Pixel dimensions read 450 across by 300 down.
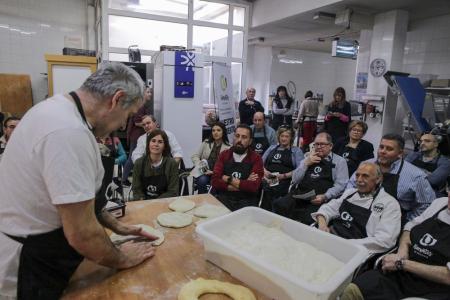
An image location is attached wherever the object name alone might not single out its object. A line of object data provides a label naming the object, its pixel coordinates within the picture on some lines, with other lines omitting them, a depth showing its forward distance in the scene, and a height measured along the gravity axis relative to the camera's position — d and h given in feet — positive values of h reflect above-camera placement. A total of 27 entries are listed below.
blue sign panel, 14.82 +1.04
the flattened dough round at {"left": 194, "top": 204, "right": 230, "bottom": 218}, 5.81 -2.09
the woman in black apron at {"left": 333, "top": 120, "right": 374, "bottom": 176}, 10.79 -1.50
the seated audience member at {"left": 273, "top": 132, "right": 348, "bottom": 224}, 8.93 -2.29
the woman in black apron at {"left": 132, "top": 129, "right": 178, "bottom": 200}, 8.73 -2.18
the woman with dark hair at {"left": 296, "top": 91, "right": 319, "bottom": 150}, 21.35 -1.08
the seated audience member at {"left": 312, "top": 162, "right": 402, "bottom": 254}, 6.13 -2.27
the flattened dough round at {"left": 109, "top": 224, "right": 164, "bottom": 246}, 4.56 -2.08
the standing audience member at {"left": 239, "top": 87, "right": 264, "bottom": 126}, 18.37 -0.52
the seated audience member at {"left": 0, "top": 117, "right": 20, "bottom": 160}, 10.09 -1.25
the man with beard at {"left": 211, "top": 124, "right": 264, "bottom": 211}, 9.09 -2.25
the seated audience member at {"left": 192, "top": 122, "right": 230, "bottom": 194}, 11.74 -1.85
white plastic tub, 3.11 -1.78
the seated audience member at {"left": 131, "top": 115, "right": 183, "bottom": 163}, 11.46 -1.78
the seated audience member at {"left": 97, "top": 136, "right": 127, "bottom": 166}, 11.71 -2.14
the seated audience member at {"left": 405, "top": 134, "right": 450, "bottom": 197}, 9.67 -1.74
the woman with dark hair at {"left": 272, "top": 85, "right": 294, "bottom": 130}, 23.91 -0.56
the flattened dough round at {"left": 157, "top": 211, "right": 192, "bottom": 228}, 5.27 -2.09
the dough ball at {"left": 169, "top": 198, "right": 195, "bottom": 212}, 6.04 -2.10
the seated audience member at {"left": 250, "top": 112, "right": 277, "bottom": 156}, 13.20 -1.43
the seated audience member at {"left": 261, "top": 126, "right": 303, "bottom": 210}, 10.73 -2.18
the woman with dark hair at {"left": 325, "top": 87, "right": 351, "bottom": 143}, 16.87 -0.65
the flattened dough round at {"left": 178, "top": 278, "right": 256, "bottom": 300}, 3.39 -2.07
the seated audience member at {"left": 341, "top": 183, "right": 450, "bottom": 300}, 5.02 -2.63
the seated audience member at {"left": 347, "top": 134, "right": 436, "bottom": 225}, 7.32 -1.81
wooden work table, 3.47 -2.13
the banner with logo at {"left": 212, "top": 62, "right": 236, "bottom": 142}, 17.88 +0.21
